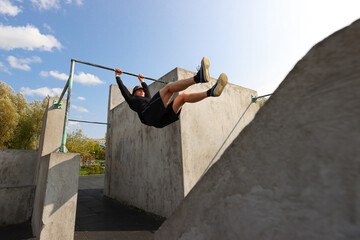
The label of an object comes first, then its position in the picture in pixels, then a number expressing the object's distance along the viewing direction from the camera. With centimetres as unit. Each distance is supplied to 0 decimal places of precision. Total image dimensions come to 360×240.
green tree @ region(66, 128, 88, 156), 2258
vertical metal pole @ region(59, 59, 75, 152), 318
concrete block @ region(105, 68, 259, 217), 457
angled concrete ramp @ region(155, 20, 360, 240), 64
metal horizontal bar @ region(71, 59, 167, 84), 389
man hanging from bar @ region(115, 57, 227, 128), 275
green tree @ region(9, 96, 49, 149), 1778
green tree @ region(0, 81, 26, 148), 1625
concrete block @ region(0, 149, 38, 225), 690
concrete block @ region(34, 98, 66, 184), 481
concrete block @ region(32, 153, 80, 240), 267
